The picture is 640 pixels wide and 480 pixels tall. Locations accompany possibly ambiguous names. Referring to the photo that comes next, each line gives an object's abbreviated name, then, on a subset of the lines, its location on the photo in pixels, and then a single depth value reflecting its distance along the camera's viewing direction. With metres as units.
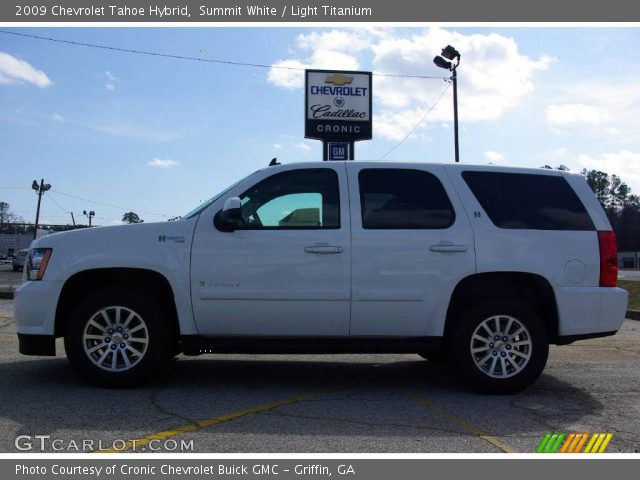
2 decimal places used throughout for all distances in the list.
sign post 17.00
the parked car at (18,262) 34.10
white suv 5.21
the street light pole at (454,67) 19.17
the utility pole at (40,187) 55.00
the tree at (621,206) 79.75
